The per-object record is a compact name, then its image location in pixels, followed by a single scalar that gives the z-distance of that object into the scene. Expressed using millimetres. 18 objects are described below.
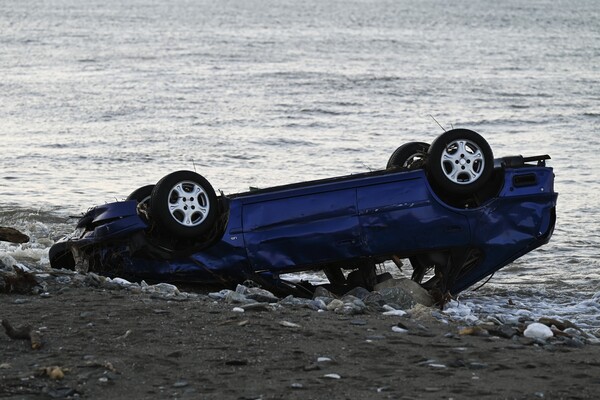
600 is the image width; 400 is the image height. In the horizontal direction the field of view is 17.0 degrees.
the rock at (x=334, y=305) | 15188
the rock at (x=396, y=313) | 15097
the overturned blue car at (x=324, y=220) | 16794
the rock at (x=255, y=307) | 14473
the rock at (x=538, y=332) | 13570
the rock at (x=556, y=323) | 14850
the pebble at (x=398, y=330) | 13552
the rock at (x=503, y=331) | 13495
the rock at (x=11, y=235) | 17270
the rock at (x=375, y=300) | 15778
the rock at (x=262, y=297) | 15665
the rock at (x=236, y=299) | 15276
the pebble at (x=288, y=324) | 13508
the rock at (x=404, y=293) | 16543
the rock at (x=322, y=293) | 17044
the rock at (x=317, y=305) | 15238
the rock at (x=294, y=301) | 15414
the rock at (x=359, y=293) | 16919
